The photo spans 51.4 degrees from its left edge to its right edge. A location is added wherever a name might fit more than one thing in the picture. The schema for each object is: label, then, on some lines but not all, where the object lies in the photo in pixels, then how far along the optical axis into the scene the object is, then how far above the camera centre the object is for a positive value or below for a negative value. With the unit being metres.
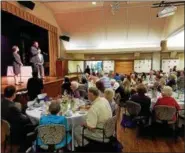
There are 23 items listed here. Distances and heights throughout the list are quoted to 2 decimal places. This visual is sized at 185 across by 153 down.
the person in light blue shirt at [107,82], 5.76 -0.42
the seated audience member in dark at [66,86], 5.15 -0.49
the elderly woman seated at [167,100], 3.69 -0.62
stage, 6.64 -0.67
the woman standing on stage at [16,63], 5.95 +0.18
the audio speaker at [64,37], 10.69 +1.75
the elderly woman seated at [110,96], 3.77 -0.54
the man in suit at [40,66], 8.12 +0.11
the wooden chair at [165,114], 3.58 -0.87
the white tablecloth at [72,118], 3.02 -0.79
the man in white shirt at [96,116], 2.70 -0.68
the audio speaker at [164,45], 9.61 +1.17
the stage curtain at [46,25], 5.85 +1.82
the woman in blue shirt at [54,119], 2.57 -0.69
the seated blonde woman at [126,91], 6.12 -0.73
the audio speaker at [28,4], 6.49 +2.25
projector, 5.05 +1.58
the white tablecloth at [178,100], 3.93 -0.71
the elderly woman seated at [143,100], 3.91 -0.65
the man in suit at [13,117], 2.93 -0.74
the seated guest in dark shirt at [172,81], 5.11 -0.37
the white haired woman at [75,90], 4.52 -0.51
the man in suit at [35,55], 8.04 +0.55
